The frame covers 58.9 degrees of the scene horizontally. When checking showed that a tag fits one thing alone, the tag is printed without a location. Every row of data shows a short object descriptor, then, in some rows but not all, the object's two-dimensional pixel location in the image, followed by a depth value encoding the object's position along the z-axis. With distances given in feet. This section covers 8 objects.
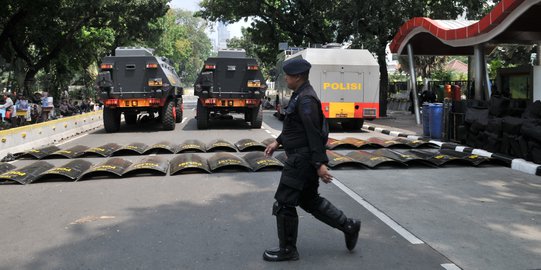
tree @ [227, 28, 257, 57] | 194.81
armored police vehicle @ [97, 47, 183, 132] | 51.97
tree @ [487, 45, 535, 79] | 104.99
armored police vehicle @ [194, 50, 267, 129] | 55.47
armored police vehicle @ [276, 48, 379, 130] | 53.98
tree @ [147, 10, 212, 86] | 191.50
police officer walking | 12.99
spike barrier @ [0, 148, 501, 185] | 26.76
